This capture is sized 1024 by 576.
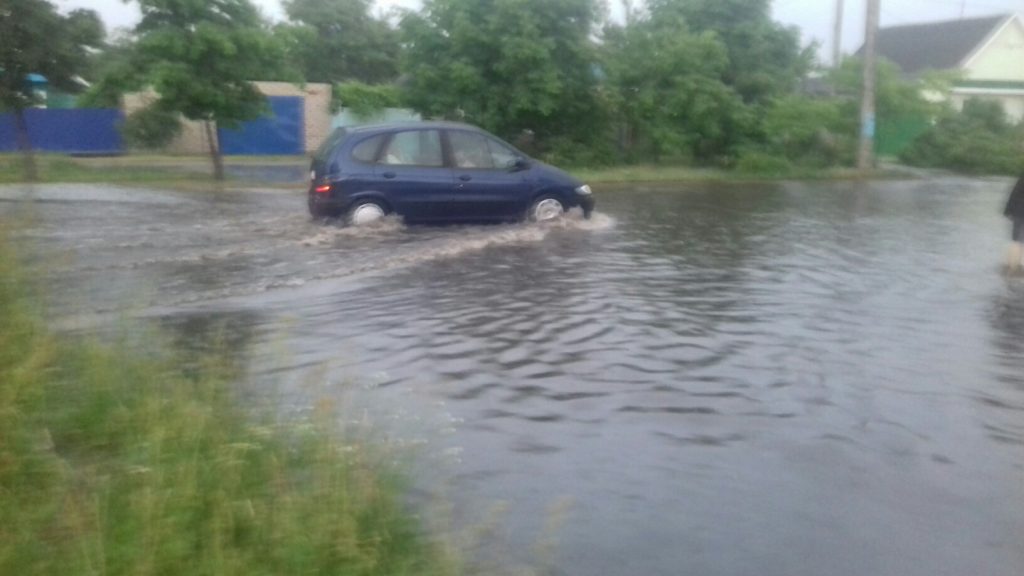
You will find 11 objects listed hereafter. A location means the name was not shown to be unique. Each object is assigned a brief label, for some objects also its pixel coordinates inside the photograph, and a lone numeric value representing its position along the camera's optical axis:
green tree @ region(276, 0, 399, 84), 50.19
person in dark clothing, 13.28
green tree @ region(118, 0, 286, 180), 23.02
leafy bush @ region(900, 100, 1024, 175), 34.75
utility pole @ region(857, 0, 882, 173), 29.64
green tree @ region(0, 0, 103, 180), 23.22
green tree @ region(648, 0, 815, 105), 30.88
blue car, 15.57
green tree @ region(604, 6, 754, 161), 28.80
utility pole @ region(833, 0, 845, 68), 45.34
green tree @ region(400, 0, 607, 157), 27.92
